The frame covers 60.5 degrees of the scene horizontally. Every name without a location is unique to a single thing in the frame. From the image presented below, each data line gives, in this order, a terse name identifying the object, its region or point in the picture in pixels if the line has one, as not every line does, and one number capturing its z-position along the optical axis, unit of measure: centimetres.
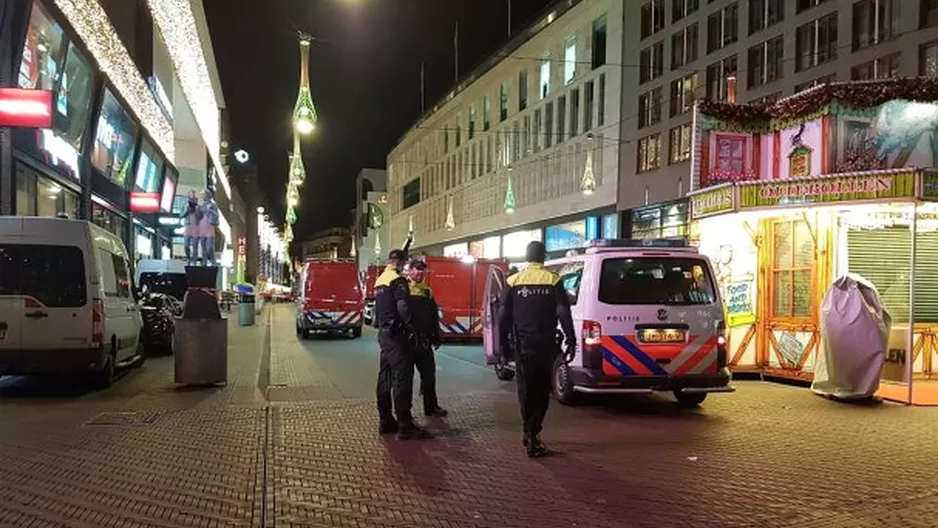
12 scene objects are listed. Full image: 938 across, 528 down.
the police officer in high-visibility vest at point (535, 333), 714
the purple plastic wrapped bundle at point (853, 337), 1046
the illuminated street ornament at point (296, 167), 1980
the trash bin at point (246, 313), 3050
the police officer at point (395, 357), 795
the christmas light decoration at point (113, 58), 1830
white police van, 925
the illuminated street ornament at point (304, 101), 1422
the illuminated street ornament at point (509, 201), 4066
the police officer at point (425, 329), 884
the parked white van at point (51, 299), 1034
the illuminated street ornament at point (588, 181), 3297
